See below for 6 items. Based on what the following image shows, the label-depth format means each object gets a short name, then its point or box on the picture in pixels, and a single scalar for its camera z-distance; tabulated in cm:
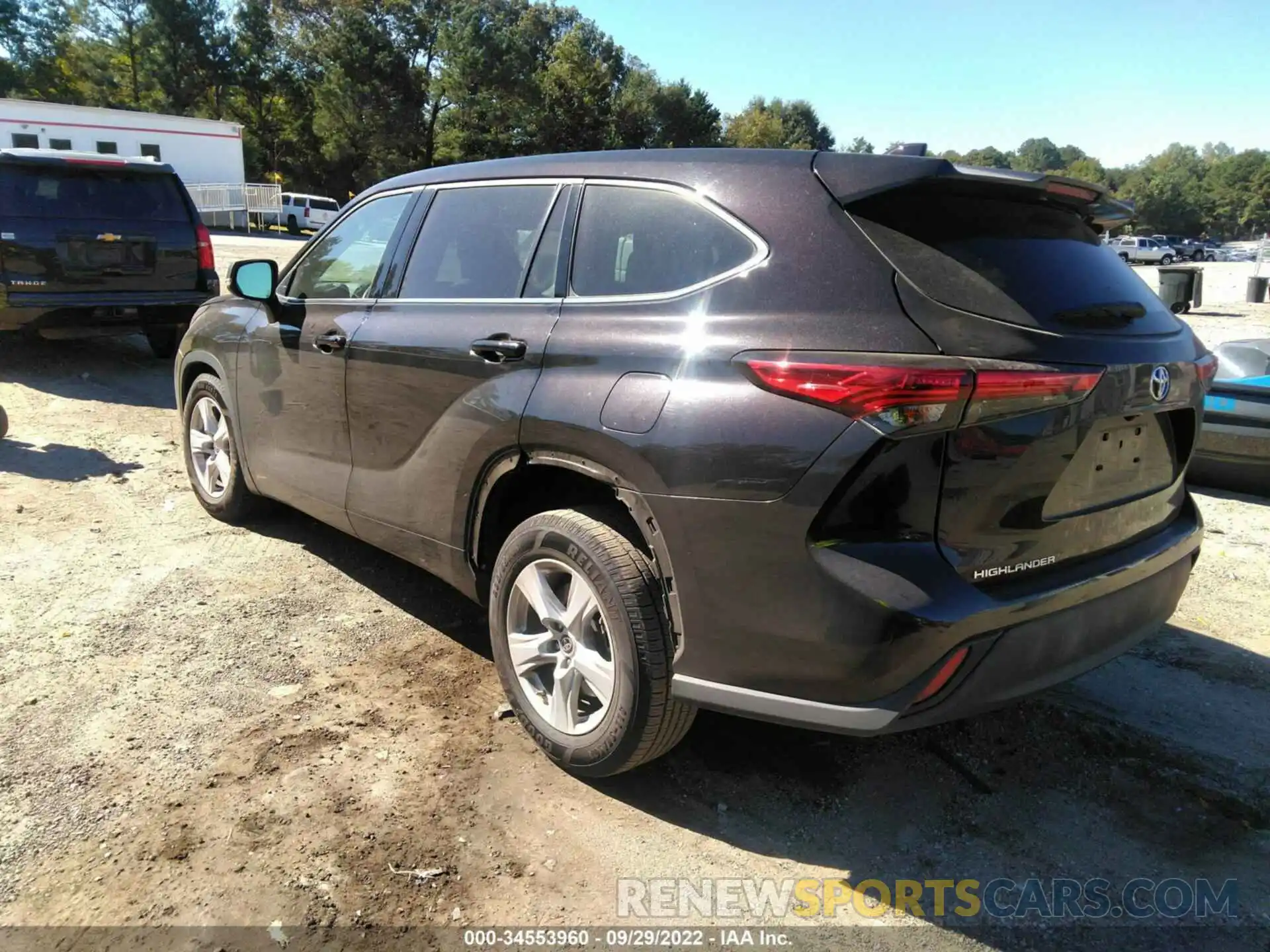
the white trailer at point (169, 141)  3056
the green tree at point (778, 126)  7956
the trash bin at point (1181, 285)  986
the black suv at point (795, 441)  219
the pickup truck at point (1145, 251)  5425
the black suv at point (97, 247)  767
